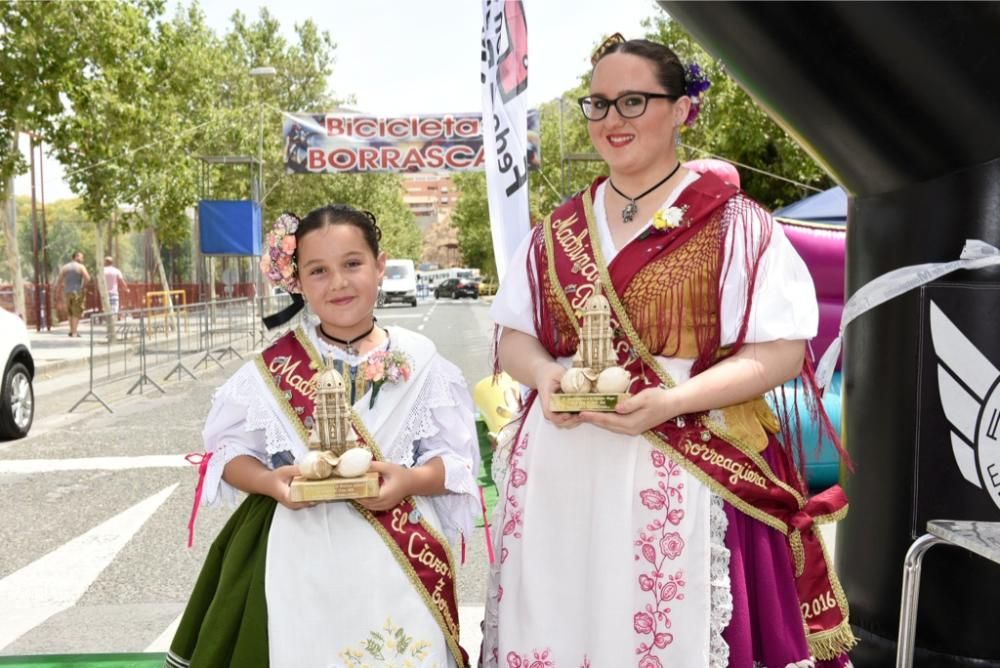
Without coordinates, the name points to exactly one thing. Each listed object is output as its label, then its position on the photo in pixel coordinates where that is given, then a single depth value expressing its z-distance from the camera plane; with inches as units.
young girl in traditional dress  90.8
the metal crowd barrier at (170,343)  491.8
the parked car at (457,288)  2044.8
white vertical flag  181.6
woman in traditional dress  82.0
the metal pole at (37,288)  847.1
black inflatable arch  99.1
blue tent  324.8
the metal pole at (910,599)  81.4
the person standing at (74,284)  750.5
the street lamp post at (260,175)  718.2
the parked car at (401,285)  1576.0
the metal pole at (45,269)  880.9
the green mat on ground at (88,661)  138.7
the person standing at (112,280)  856.9
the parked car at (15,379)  330.3
